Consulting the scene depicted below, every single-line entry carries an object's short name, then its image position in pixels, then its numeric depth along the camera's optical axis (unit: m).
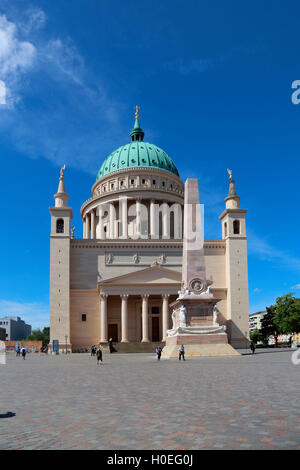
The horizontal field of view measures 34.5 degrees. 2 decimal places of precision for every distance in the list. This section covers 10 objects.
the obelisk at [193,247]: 40.84
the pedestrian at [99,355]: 34.82
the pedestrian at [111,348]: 63.04
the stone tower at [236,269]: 76.06
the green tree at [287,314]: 92.38
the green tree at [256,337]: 152.54
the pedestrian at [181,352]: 34.69
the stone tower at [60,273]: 73.19
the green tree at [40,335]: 176.71
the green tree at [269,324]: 111.83
